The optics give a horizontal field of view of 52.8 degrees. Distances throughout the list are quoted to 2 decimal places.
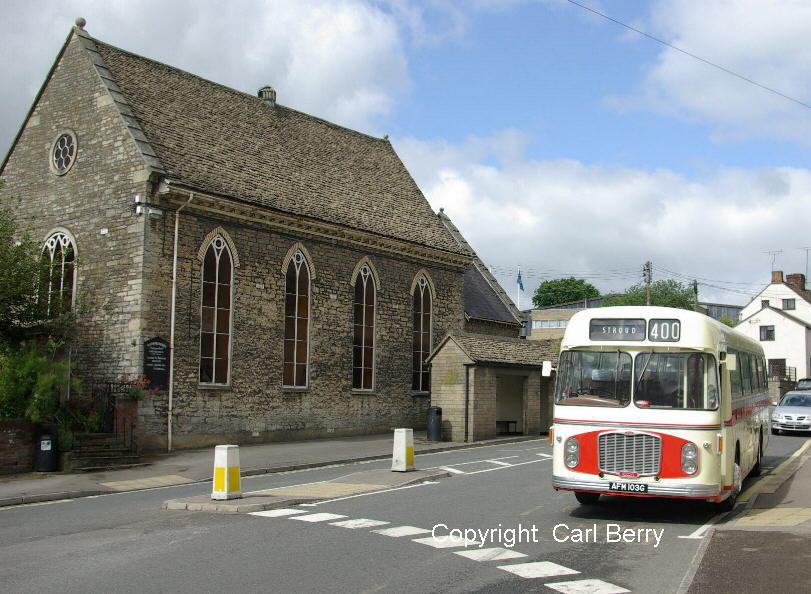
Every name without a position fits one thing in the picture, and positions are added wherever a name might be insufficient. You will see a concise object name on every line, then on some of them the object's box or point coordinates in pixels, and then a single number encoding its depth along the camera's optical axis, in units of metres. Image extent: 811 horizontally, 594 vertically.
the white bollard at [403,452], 17.17
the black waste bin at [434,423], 26.35
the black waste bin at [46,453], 18.44
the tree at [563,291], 106.81
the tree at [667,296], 70.50
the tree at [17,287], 20.91
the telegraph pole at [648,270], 51.22
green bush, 18.77
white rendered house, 67.19
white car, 29.02
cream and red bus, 10.96
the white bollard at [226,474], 13.32
